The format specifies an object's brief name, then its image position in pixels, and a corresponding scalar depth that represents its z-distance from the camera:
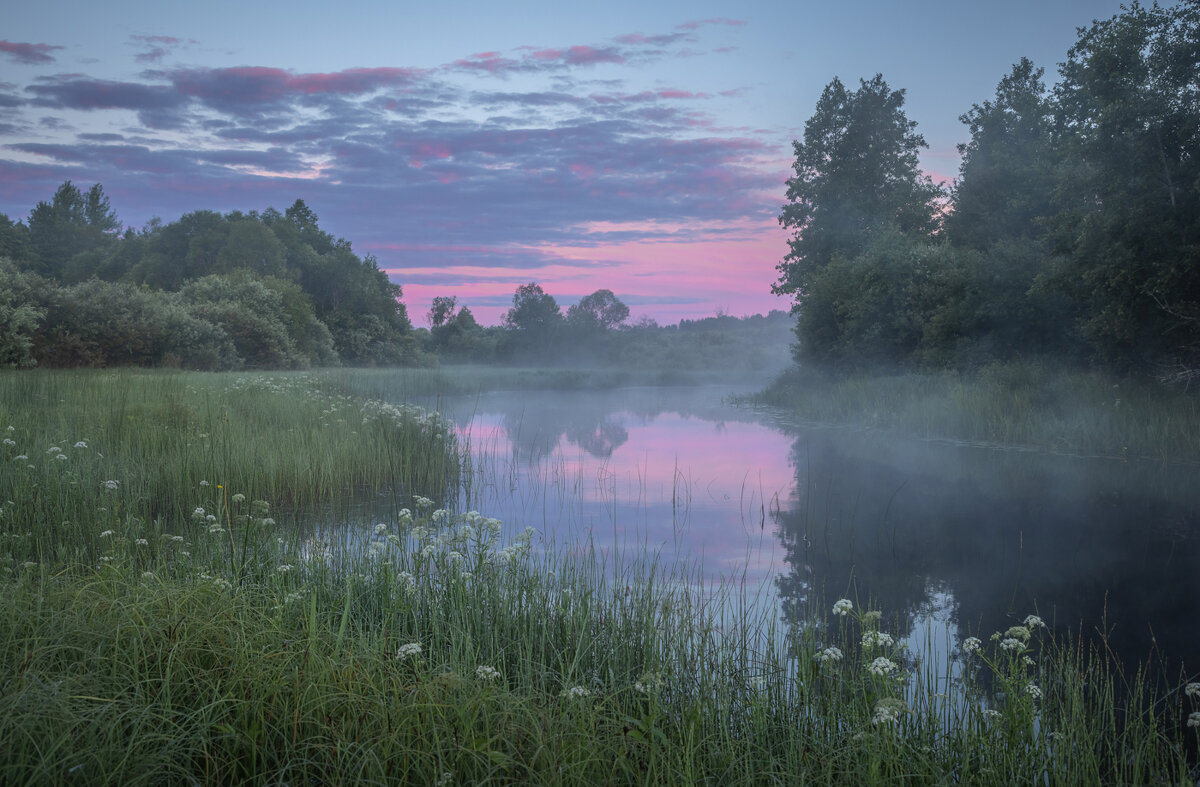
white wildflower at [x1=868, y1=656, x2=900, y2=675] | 3.22
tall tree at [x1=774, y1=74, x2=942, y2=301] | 33.12
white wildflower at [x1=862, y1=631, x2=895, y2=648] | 3.45
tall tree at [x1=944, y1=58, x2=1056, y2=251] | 24.64
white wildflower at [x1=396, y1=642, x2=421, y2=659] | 3.27
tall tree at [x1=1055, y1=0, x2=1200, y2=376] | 13.37
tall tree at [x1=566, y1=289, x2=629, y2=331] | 61.75
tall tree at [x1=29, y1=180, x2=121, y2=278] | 67.12
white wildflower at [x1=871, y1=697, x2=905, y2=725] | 2.89
